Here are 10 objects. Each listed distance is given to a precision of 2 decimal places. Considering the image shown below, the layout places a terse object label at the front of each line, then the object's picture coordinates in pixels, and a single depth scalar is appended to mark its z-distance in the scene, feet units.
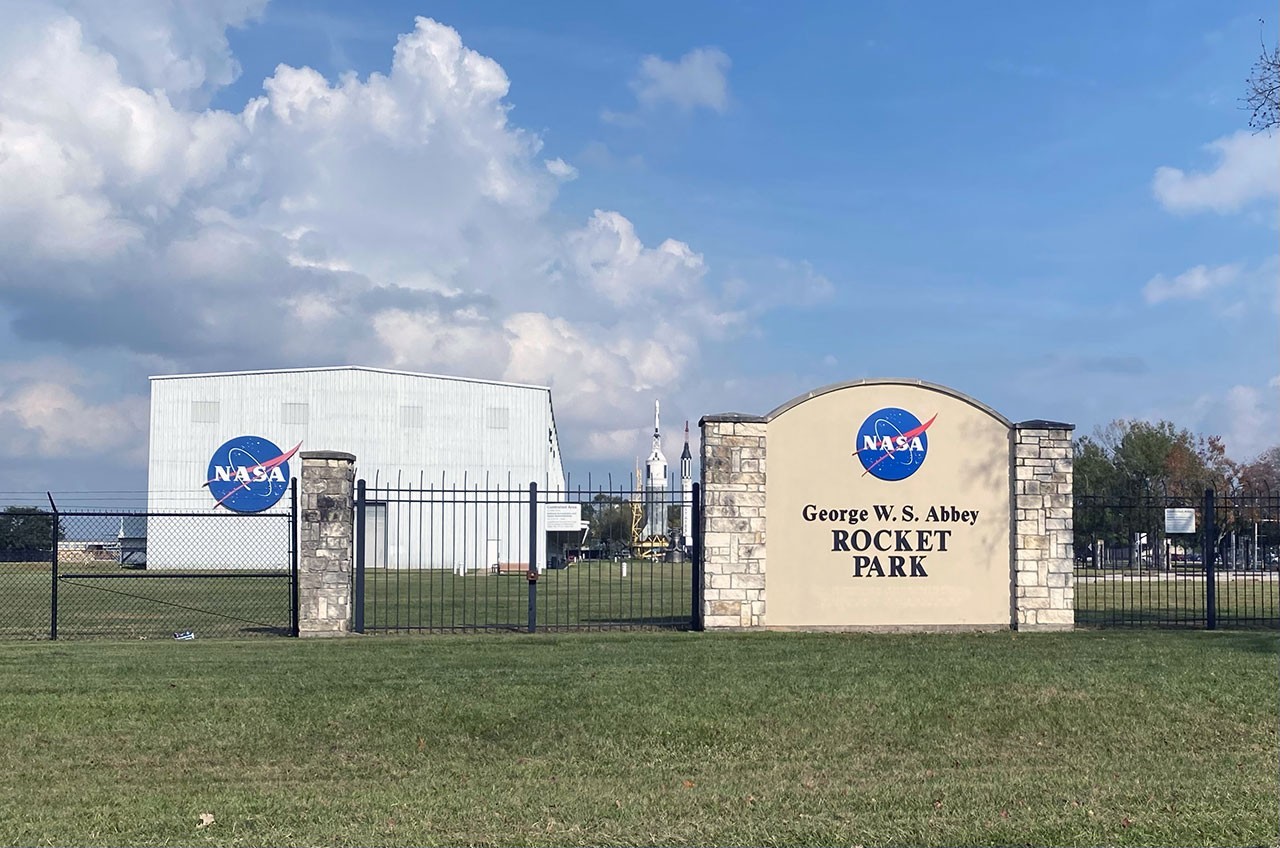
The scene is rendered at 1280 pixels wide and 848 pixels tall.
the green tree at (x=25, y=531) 107.86
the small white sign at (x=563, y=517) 159.02
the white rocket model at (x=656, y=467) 364.42
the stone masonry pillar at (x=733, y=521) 51.83
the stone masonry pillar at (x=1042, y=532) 53.31
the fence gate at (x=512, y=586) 53.67
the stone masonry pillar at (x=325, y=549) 50.96
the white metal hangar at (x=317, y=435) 150.00
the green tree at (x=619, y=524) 196.00
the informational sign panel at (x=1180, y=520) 57.52
